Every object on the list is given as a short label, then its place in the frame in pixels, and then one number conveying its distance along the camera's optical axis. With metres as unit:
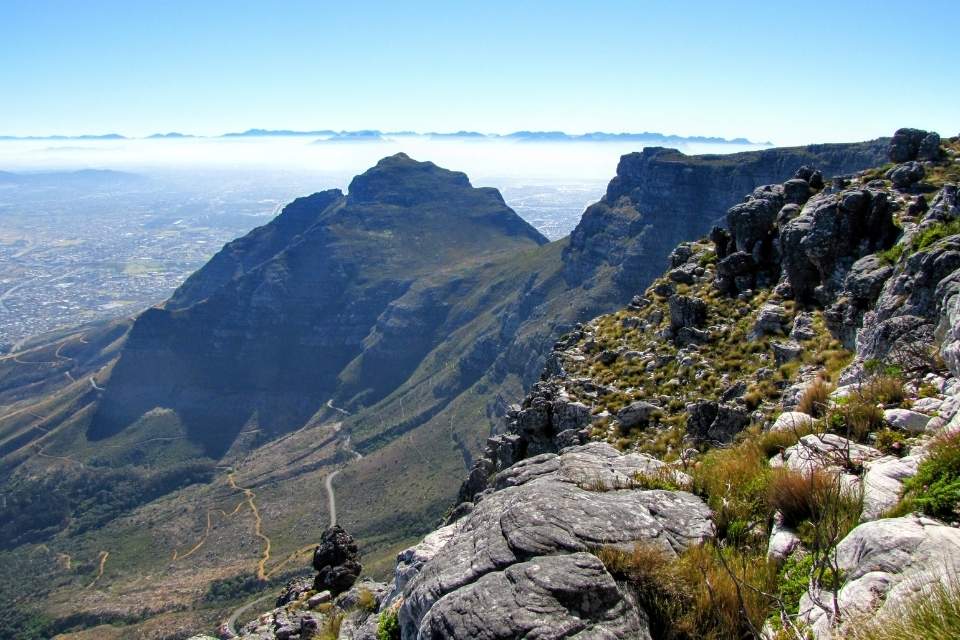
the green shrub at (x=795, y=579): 8.07
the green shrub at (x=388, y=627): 12.49
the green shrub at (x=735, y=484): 10.88
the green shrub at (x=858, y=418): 11.62
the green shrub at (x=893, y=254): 23.01
